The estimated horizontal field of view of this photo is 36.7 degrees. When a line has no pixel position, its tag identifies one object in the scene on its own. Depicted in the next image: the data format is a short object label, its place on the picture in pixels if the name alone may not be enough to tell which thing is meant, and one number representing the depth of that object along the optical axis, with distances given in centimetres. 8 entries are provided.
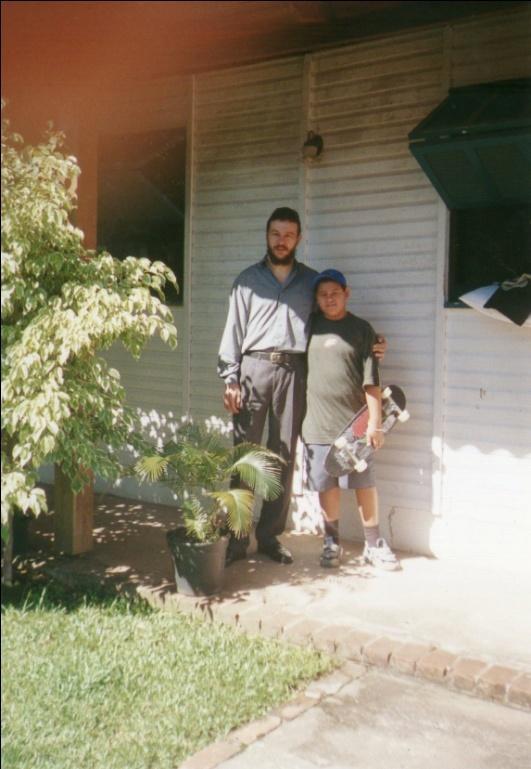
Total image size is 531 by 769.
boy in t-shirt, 512
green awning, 464
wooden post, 532
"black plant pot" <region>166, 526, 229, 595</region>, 455
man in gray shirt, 521
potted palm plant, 454
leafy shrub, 316
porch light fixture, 581
